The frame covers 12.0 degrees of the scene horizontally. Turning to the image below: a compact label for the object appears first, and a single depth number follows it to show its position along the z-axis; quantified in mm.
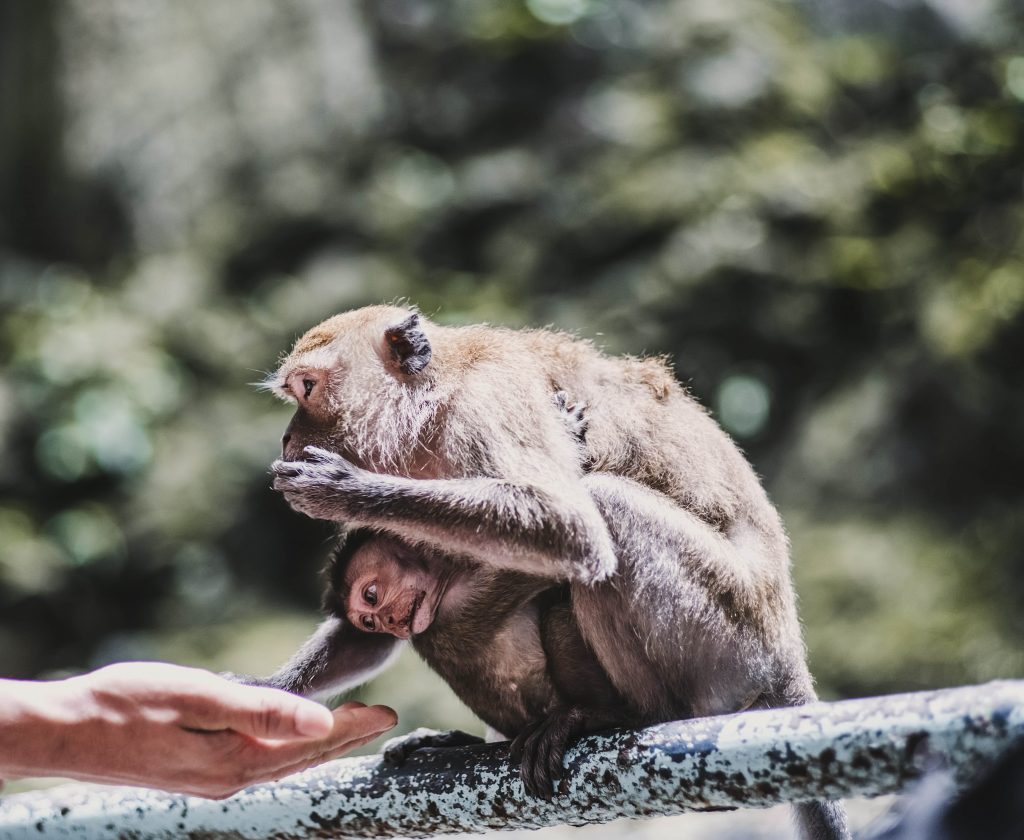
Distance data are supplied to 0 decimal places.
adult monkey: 2584
